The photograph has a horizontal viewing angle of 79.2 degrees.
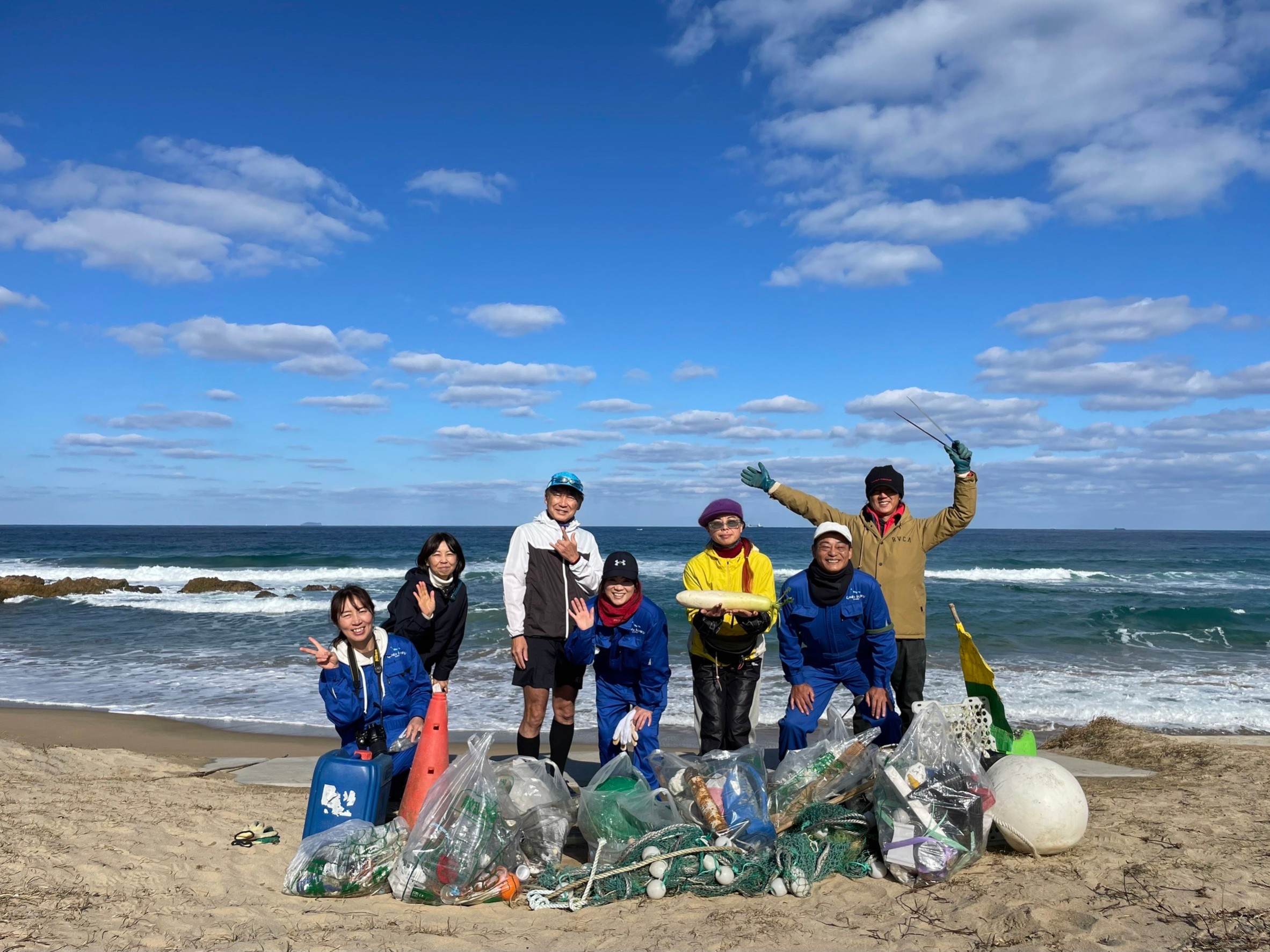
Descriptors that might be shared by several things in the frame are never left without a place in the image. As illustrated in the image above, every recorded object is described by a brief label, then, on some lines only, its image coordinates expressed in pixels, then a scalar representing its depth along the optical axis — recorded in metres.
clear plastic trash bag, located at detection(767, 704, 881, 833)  3.76
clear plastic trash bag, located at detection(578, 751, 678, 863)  3.63
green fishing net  3.37
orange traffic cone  3.92
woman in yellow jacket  4.60
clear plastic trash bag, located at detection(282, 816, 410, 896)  3.42
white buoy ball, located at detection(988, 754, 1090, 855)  3.55
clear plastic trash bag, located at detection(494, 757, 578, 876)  3.70
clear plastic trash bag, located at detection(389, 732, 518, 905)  3.35
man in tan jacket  5.05
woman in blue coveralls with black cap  4.37
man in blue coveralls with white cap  4.52
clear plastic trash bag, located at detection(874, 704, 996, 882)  3.38
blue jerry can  3.76
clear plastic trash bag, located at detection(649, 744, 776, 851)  3.52
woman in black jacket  4.89
